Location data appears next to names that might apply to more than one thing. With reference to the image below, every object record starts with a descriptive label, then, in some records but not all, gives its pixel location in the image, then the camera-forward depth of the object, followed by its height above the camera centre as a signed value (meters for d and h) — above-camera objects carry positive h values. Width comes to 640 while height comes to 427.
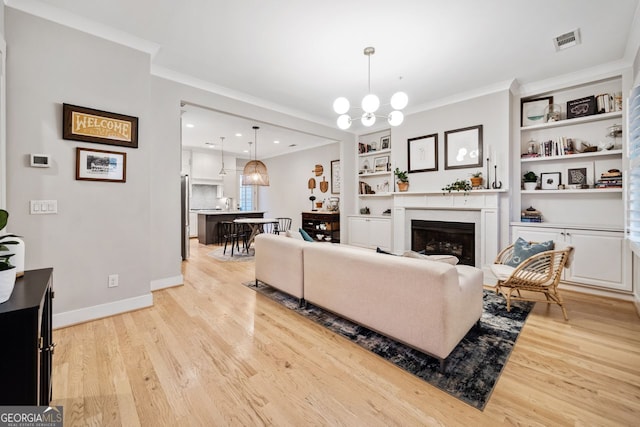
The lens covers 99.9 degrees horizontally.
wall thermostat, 2.36 +0.47
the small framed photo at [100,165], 2.59 +0.49
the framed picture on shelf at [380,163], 5.94 +1.11
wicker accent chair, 2.72 -0.66
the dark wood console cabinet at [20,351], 0.98 -0.51
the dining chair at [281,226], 7.07 -0.38
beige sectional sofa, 1.85 -0.65
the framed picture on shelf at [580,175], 3.66 +0.51
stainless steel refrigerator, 5.44 -0.10
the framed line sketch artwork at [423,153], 4.80 +1.10
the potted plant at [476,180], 4.20 +0.51
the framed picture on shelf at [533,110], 3.98 +1.56
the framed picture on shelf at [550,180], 3.87 +0.47
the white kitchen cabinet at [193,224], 8.28 -0.34
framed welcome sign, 2.52 +0.87
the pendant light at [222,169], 7.53 +1.44
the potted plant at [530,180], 3.96 +0.47
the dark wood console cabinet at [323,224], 6.72 -0.30
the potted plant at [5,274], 1.03 -0.24
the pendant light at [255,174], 6.32 +0.93
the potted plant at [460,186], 4.30 +0.43
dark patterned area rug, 1.75 -1.10
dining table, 5.83 -0.22
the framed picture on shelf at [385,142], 5.94 +1.57
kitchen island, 7.18 -0.27
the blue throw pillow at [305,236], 3.29 -0.29
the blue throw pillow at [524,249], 3.06 -0.44
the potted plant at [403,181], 5.18 +0.61
